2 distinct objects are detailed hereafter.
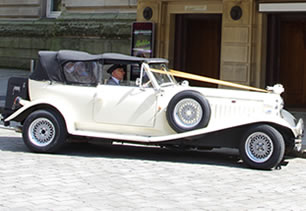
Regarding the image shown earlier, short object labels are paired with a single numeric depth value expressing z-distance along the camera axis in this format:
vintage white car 14.17
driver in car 15.38
